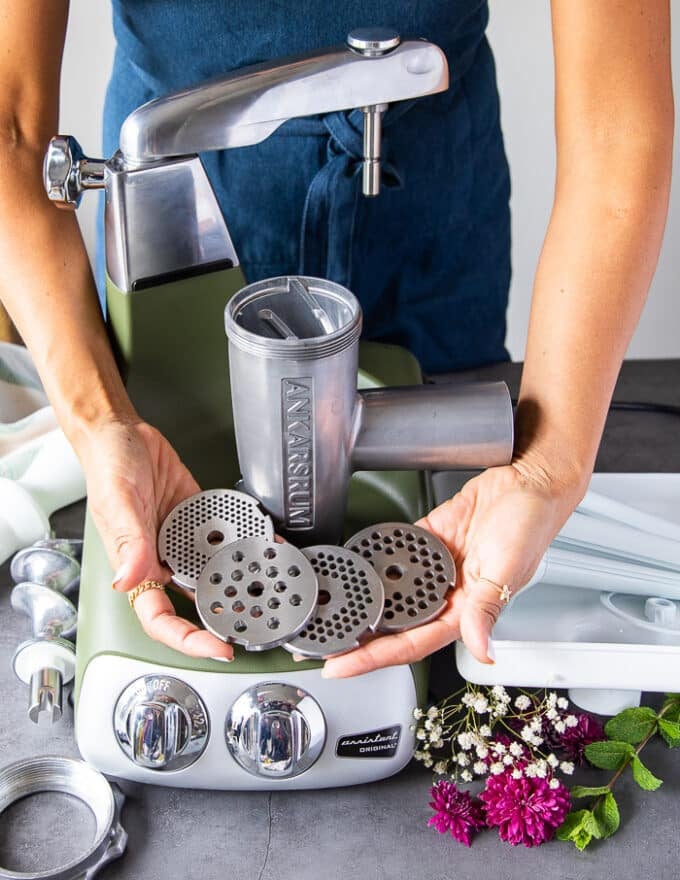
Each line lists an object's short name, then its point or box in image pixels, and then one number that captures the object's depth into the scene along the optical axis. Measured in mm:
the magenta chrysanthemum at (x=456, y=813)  655
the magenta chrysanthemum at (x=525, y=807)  647
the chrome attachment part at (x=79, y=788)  640
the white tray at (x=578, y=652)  677
